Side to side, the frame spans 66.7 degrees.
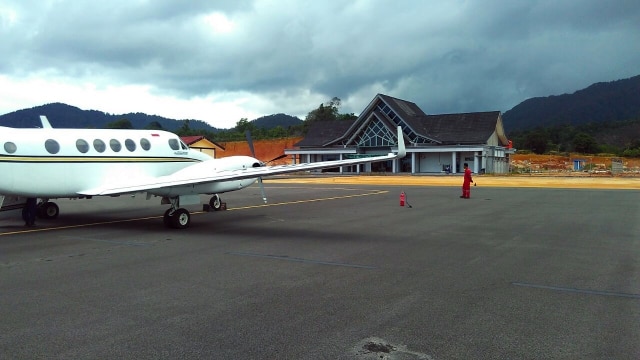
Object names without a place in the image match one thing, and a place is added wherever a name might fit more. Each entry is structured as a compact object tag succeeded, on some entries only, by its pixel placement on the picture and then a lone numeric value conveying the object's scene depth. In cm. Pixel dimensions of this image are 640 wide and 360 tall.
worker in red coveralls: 2445
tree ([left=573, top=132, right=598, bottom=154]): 11481
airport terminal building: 6150
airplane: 1212
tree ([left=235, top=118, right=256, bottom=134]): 14277
